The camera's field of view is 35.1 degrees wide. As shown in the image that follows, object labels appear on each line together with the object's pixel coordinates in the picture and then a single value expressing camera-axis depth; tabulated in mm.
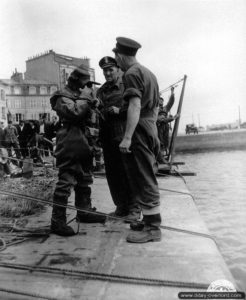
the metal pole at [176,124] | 10219
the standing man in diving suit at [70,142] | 4078
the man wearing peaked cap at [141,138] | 3680
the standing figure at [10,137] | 14180
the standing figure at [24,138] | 15033
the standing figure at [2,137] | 14289
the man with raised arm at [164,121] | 10391
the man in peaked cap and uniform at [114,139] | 4773
